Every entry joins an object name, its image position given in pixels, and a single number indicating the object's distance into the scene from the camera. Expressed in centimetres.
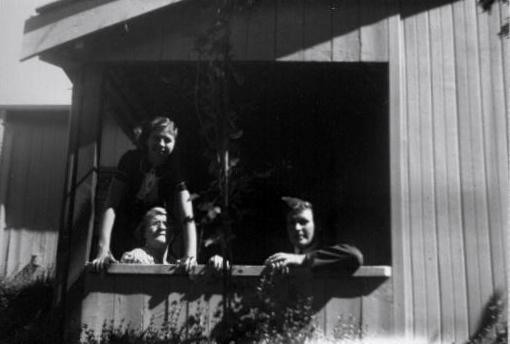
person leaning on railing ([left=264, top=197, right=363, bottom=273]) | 466
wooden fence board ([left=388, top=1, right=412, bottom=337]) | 472
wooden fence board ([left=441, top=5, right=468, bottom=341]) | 474
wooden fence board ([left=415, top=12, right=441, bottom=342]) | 475
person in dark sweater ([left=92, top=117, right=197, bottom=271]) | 532
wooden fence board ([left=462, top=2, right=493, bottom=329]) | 478
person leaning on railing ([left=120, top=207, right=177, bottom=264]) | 521
